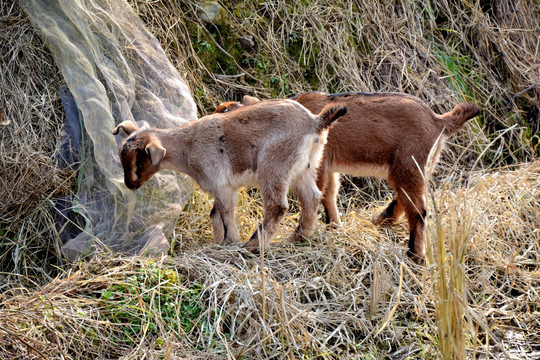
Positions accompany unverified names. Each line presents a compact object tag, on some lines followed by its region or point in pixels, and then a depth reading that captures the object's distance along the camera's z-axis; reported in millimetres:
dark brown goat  11117
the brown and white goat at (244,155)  10531
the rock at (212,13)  14625
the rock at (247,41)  14781
